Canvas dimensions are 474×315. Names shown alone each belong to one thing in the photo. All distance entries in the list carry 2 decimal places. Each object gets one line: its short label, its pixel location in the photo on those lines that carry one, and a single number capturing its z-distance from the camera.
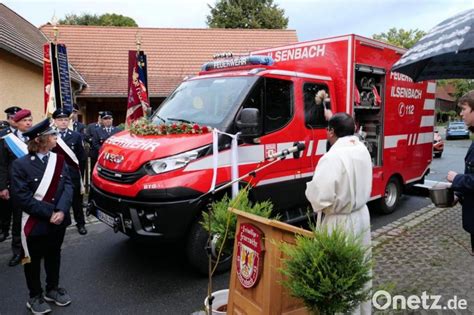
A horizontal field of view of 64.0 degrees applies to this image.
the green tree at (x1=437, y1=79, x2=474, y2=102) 39.00
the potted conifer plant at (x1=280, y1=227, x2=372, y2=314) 2.20
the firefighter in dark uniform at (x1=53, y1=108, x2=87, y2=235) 5.52
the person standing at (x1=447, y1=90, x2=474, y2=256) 2.97
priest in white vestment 2.76
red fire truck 4.00
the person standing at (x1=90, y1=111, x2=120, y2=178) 8.52
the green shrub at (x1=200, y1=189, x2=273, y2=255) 3.03
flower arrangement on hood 4.32
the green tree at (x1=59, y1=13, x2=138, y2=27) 42.78
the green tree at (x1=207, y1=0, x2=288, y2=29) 36.31
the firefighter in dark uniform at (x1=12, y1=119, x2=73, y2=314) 3.53
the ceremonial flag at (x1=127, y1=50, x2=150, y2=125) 9.30
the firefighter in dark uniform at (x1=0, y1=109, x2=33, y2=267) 4.95
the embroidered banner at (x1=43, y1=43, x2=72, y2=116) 7.95
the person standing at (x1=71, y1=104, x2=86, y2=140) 8.15
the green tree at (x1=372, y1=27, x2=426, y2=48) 51.26
